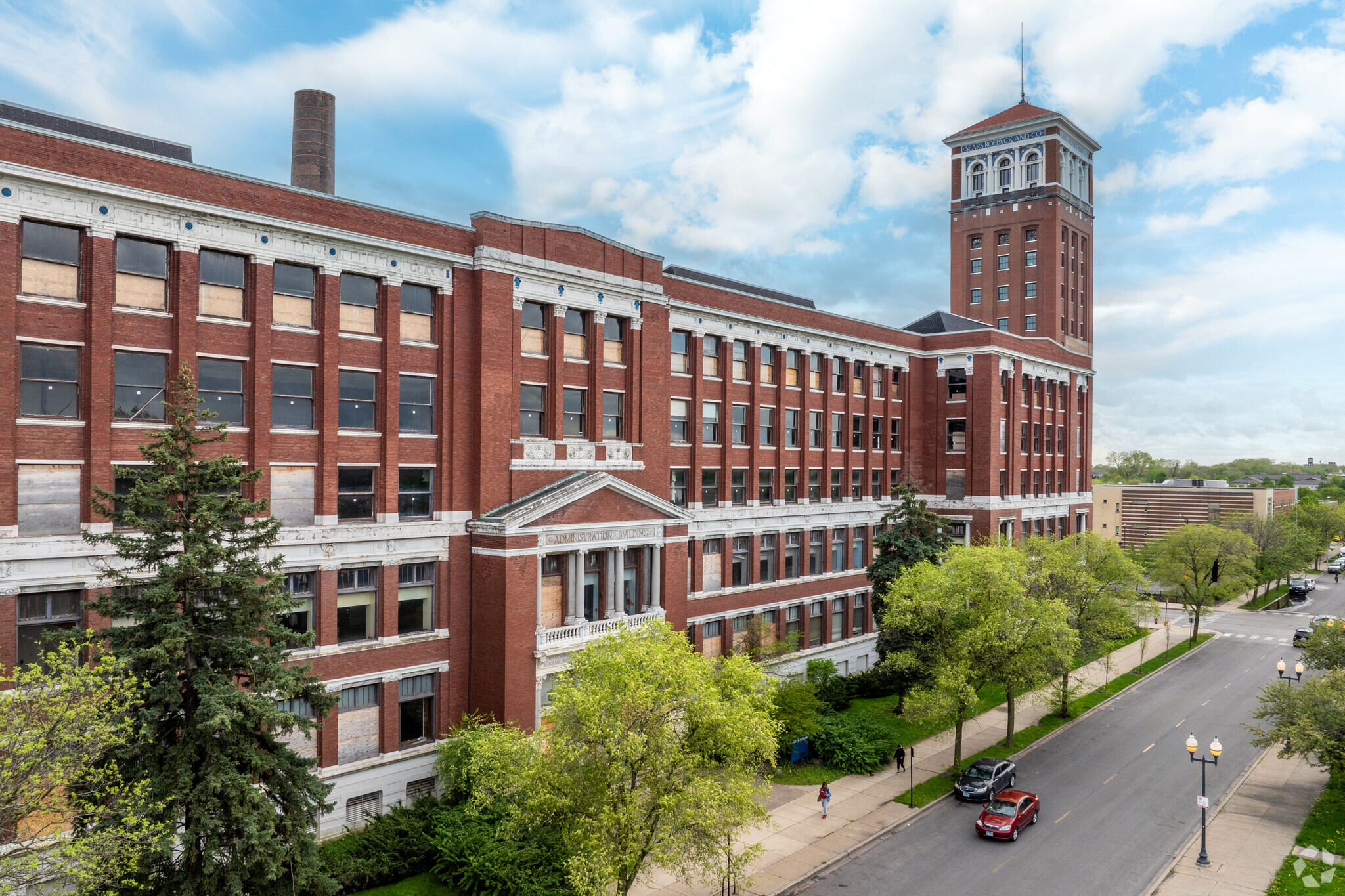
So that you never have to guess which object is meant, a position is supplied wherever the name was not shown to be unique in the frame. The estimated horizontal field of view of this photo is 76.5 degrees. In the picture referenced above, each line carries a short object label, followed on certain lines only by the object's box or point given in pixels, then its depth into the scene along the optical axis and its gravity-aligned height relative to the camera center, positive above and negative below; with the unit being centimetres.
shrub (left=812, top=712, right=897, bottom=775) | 3794 -1266
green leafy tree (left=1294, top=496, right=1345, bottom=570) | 11644 -709
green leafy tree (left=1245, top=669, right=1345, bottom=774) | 3147 -958
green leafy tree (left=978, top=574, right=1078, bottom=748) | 3547 -727
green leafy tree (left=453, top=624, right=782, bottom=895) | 2077 -770
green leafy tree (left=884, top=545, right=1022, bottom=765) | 3491 -654
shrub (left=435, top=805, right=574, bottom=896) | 2381 -1146
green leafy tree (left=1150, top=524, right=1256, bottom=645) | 6662 -776
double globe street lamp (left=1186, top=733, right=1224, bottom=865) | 2881 -1016
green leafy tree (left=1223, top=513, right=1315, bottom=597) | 8631 -774
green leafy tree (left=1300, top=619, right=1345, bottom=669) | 3669 -781
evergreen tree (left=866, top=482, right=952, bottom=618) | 4616 -413
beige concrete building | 11338 -509
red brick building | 2464 +178
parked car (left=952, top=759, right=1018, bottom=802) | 3425 -1275
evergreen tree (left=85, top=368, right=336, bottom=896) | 1897 -506
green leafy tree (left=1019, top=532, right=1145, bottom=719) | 4378 -642
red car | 3061 -1269
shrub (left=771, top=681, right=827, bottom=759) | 3694 -1085
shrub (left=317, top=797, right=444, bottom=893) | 2506 -1185
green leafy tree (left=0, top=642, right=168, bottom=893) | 1538 -592
